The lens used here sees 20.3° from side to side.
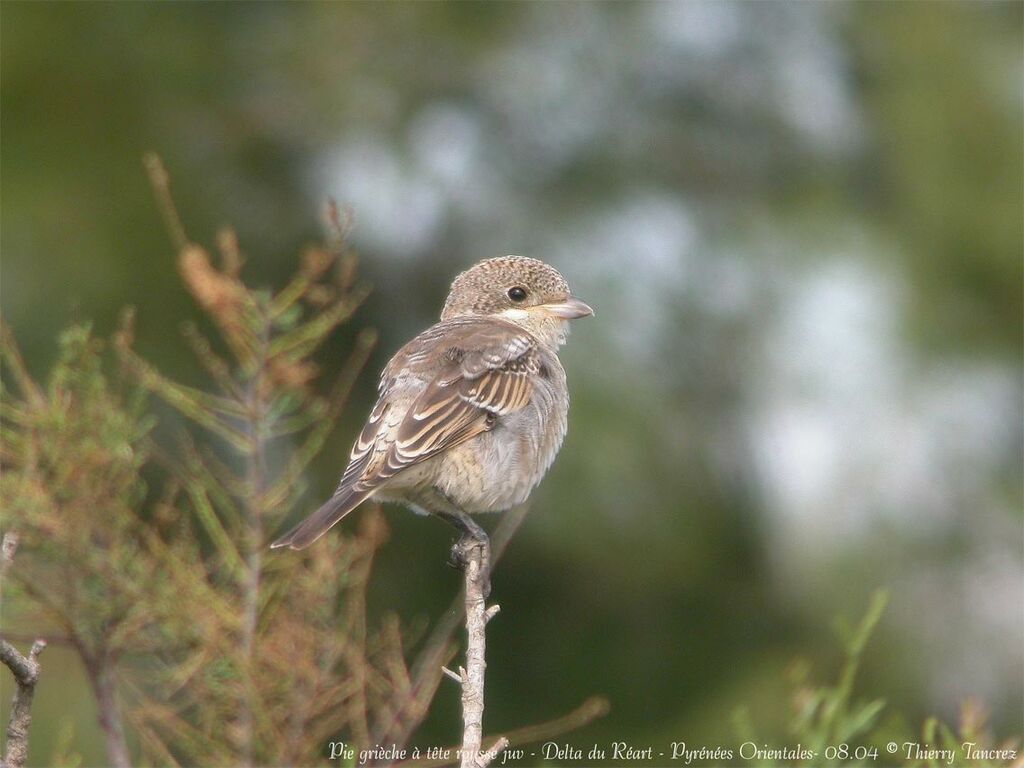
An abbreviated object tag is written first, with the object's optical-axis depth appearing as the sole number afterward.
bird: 8.77
